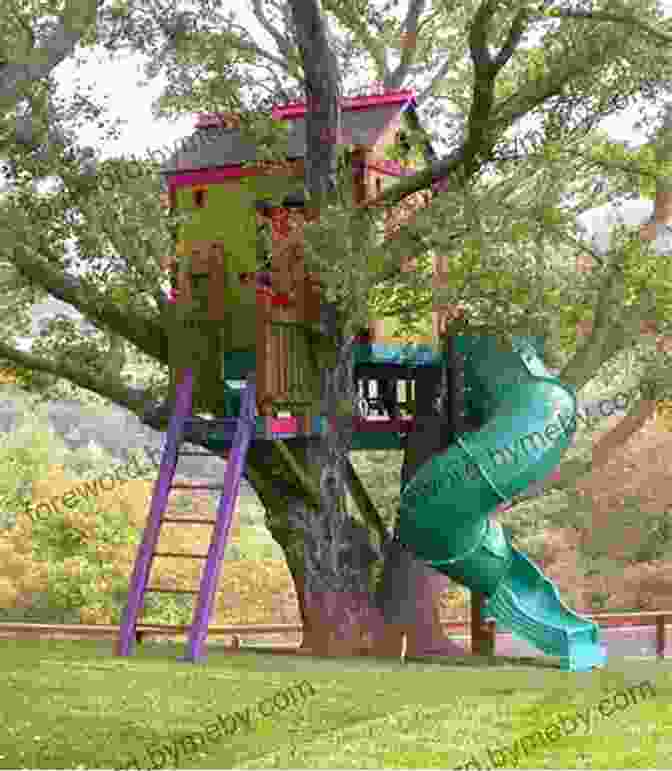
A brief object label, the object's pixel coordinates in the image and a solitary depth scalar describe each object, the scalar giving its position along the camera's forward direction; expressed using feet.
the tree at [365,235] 44.06
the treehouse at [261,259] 46.80
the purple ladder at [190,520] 43.55
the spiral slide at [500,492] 47.88
